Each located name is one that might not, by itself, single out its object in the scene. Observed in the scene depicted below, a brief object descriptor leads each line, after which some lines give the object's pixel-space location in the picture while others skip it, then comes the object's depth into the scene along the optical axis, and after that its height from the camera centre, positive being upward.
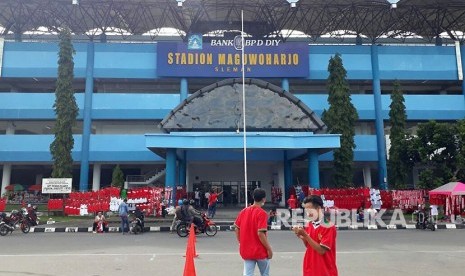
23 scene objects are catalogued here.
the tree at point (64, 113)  27.84 +5.86
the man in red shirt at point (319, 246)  4.20 -0.50
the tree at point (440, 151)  25.62 +2.90
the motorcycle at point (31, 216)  18.31 -0.82
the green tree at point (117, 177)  34.81 +1.77
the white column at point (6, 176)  36.62 +2.02
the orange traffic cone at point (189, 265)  7.09 -1.18
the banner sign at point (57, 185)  25.50 +0.82
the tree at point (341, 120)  31.47 +5.90
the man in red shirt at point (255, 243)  5.33 -0.60
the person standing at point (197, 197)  30.25 +0.00
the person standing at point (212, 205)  22.62 -0.42
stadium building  35.72 +11.73
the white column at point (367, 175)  39.16 +2.08
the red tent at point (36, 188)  38.44 +0.96
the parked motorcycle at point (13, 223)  17.22 -1.06
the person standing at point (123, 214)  17.73 -0.69
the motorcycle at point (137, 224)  17.56 -1.12
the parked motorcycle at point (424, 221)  18.25 -1.11
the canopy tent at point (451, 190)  20.42 +0.34
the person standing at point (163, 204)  23.30 -0.36
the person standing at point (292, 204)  22.55 -0.38
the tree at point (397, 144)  29.45 +3.82
